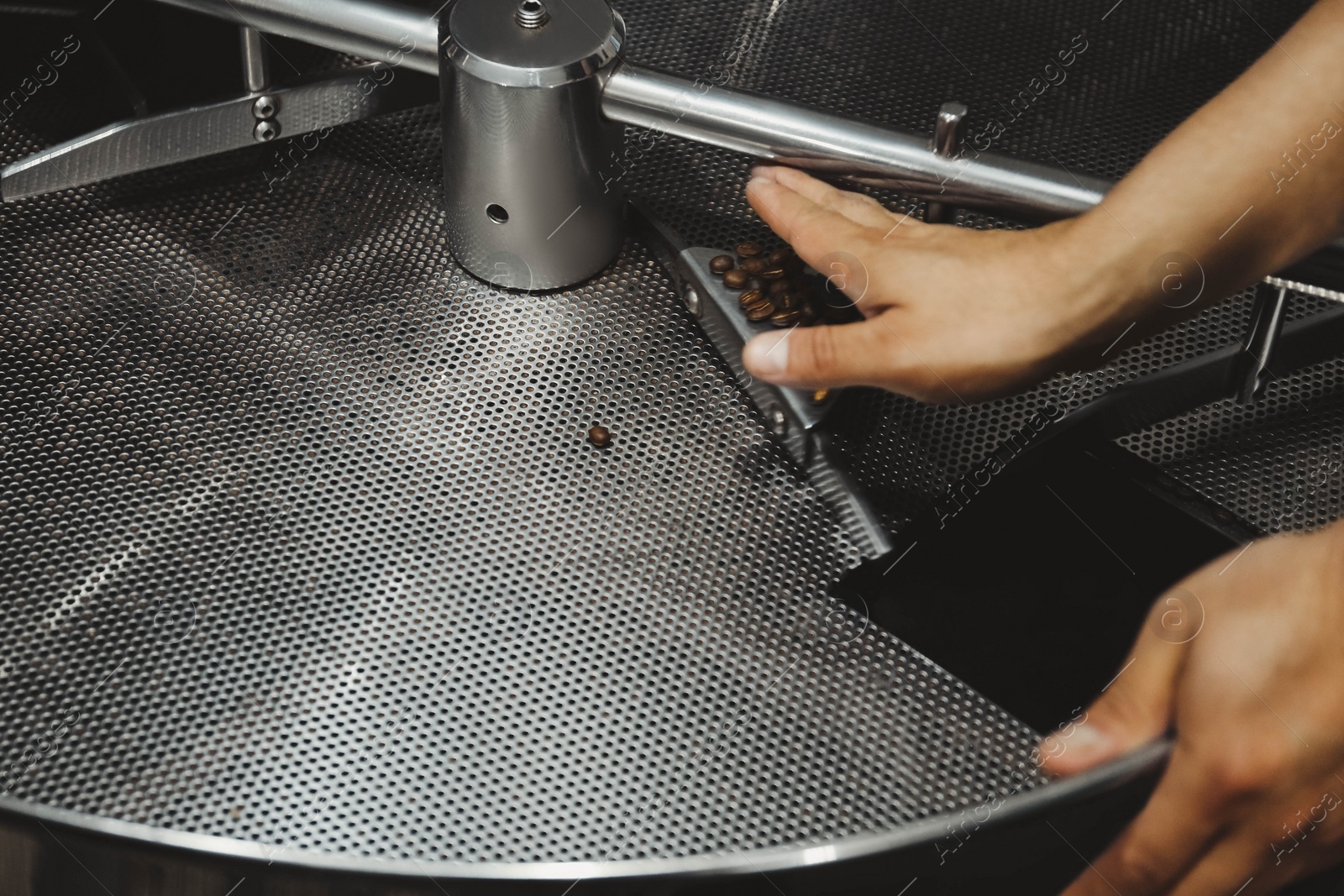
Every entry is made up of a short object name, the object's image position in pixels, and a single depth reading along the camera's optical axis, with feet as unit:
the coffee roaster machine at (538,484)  1.82
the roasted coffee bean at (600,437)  2.23
